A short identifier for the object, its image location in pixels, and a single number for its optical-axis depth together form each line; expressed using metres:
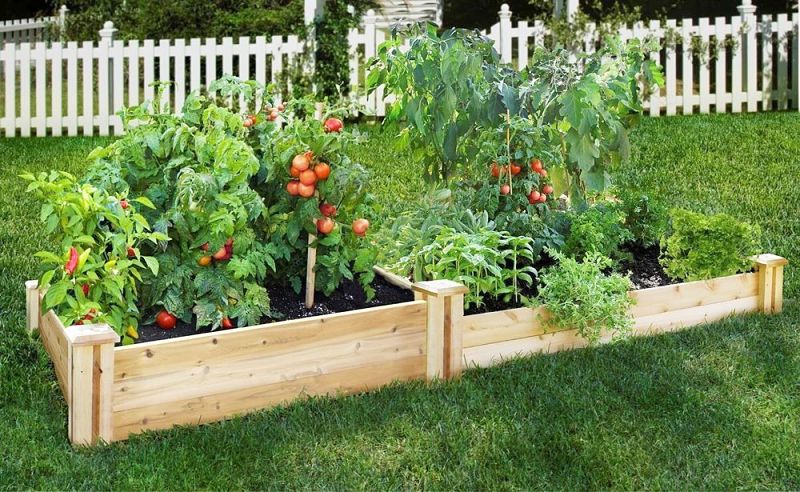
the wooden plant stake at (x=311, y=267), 3.65
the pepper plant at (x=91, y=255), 3.15
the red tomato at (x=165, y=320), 3.44
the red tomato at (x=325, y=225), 3.57
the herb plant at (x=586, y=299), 3.71
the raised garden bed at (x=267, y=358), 2.96
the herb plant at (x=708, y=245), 4.21
